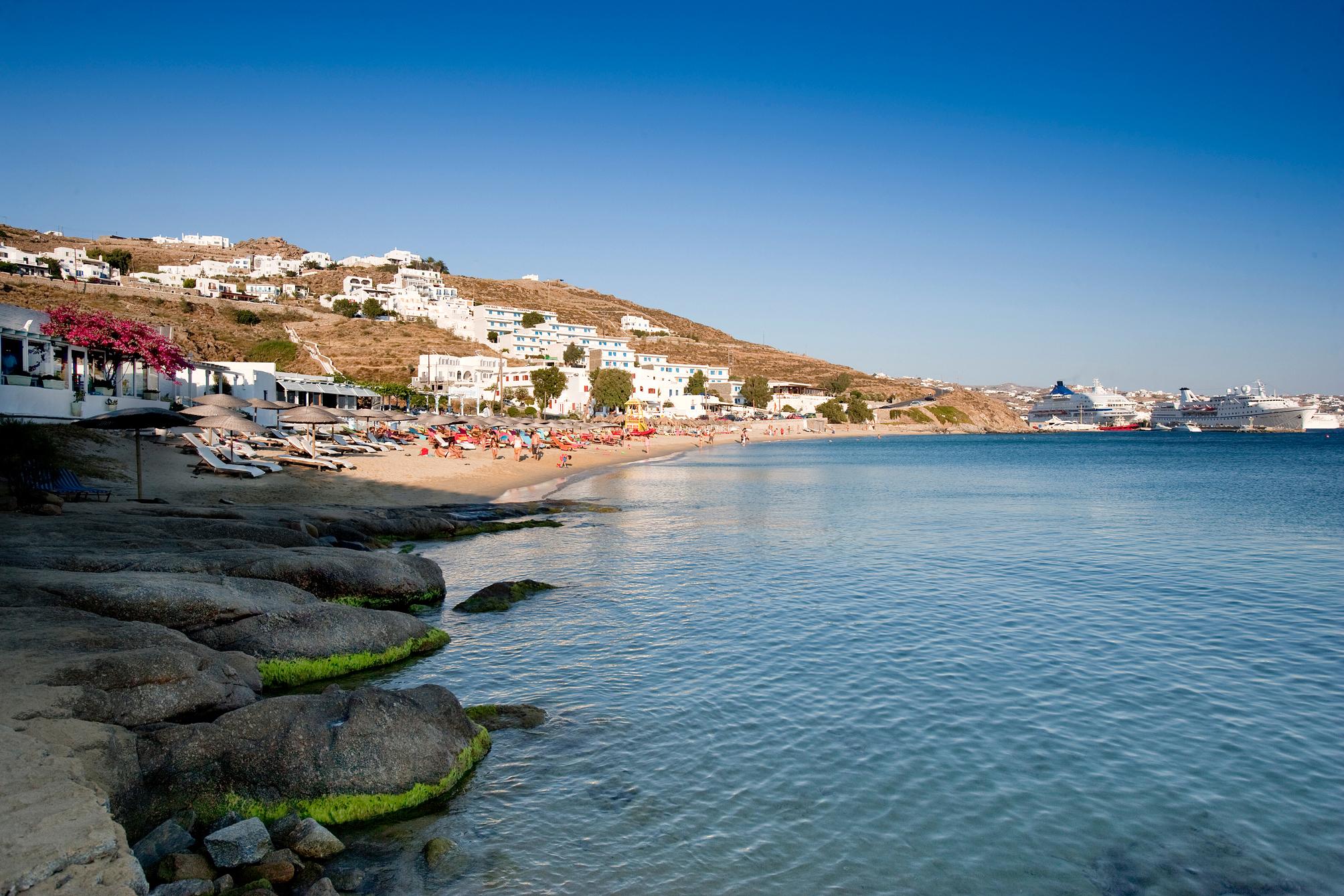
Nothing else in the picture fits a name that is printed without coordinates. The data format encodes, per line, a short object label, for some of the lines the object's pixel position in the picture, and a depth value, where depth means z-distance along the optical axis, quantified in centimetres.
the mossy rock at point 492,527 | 2817
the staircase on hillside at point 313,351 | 10625
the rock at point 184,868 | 674
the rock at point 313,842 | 759
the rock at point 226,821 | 753
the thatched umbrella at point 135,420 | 2406
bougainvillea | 3778
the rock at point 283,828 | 774
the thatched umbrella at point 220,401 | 3862
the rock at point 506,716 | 1116
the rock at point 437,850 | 780
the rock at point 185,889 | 644
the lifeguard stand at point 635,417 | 10584
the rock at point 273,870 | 697
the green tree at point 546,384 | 10250
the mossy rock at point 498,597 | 1756
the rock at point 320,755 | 814
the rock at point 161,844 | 696
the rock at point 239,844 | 705
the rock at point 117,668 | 849
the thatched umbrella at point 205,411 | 3403
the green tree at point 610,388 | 11631
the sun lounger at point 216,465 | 3186
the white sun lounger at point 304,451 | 3900
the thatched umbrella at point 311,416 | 4066
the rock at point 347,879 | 724
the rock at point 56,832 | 562
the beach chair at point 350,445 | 4742
